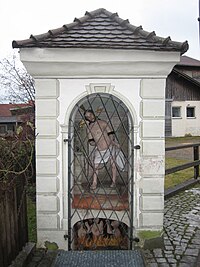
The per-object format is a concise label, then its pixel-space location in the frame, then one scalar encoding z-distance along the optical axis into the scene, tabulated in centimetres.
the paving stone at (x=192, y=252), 407
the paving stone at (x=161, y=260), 387
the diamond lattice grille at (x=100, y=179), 435
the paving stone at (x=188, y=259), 390
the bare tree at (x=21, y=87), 934
